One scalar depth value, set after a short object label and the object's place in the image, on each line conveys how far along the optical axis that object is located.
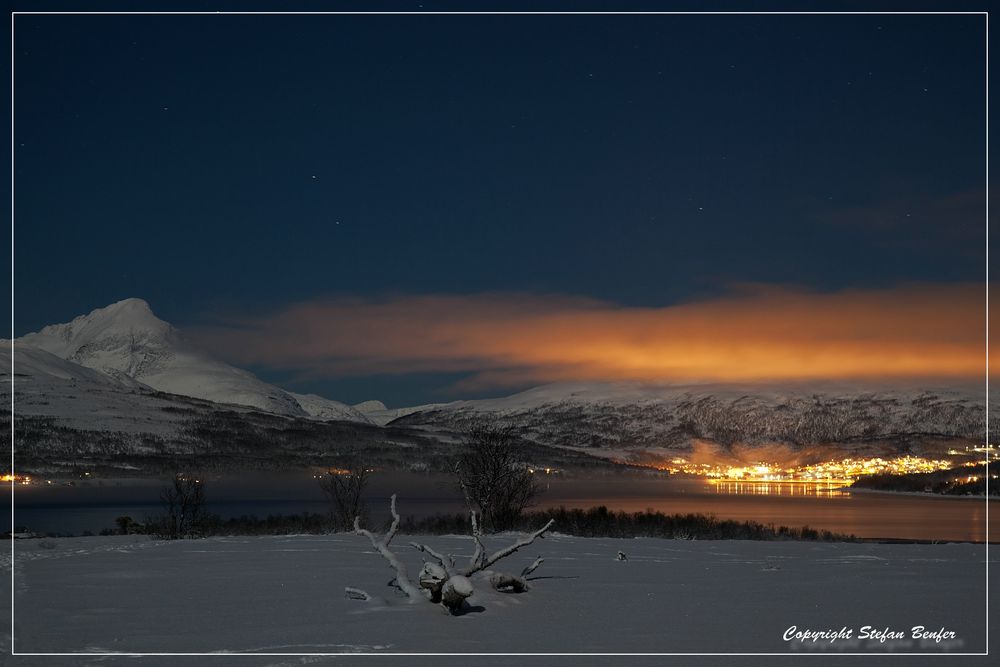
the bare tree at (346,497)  48.03
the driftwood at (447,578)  17.92
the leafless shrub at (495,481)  46.91
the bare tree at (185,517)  38.97
